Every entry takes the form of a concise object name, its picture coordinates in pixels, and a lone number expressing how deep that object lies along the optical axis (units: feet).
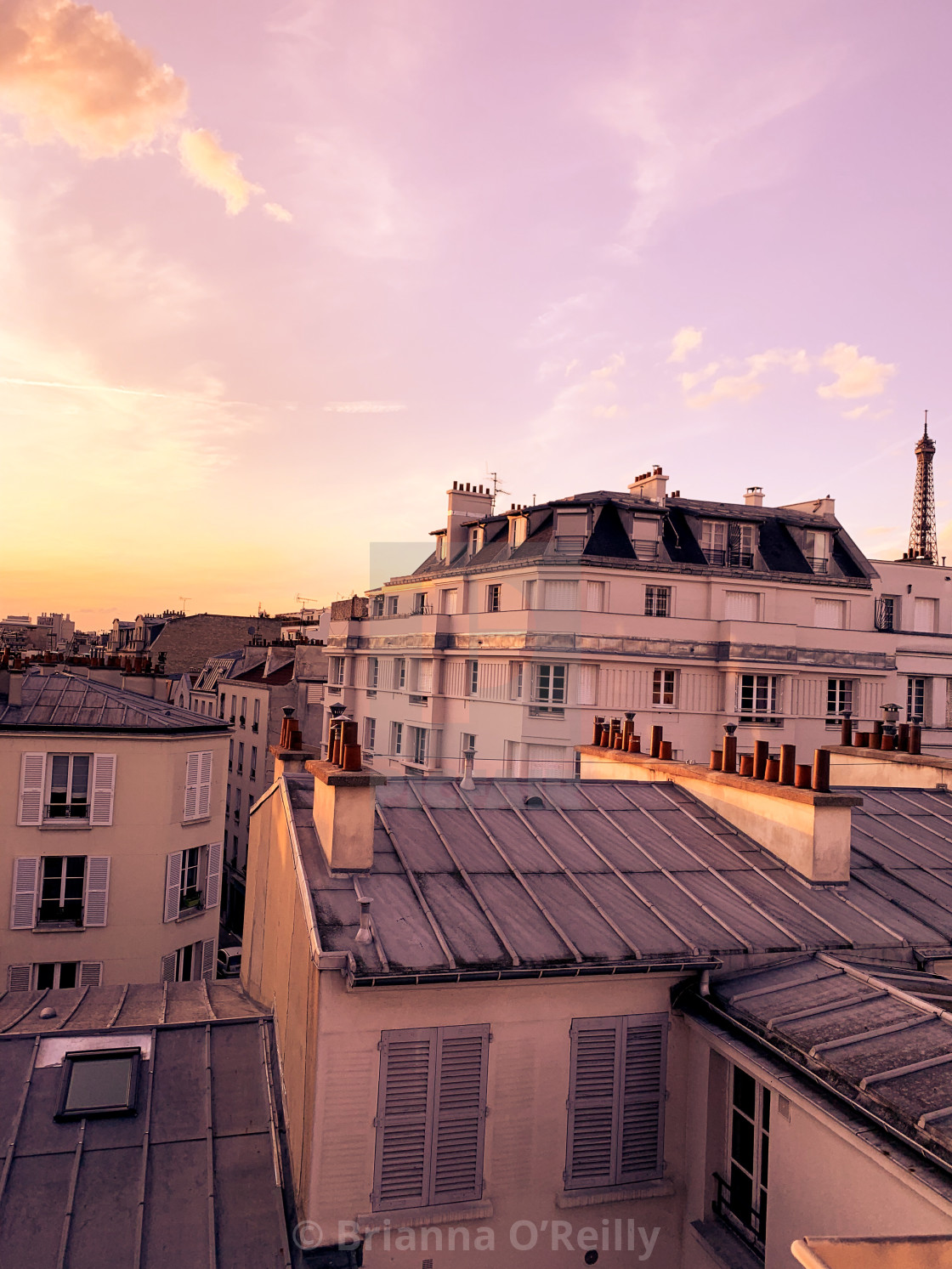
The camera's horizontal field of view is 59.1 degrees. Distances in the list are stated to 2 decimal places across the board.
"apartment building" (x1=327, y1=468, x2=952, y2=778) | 131.64
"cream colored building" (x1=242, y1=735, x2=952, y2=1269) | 23.95
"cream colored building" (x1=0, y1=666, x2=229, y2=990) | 72.18
